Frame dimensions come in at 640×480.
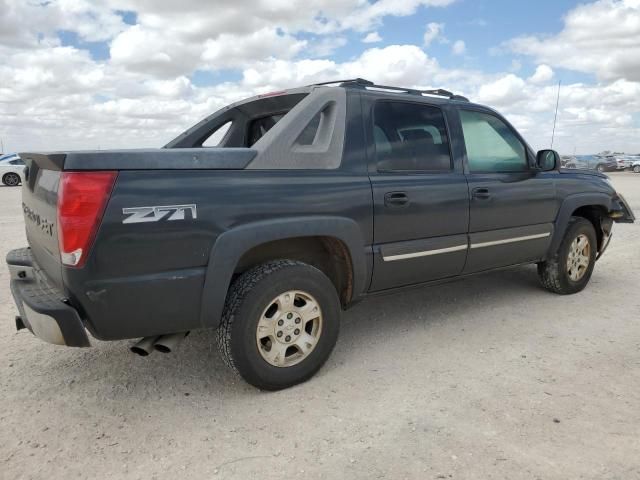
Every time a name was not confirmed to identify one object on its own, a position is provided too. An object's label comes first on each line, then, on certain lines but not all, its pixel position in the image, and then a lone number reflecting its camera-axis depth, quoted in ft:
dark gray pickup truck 8.19
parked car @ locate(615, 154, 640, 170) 114.38
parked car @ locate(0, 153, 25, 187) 69.00
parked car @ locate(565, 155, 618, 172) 115.65
